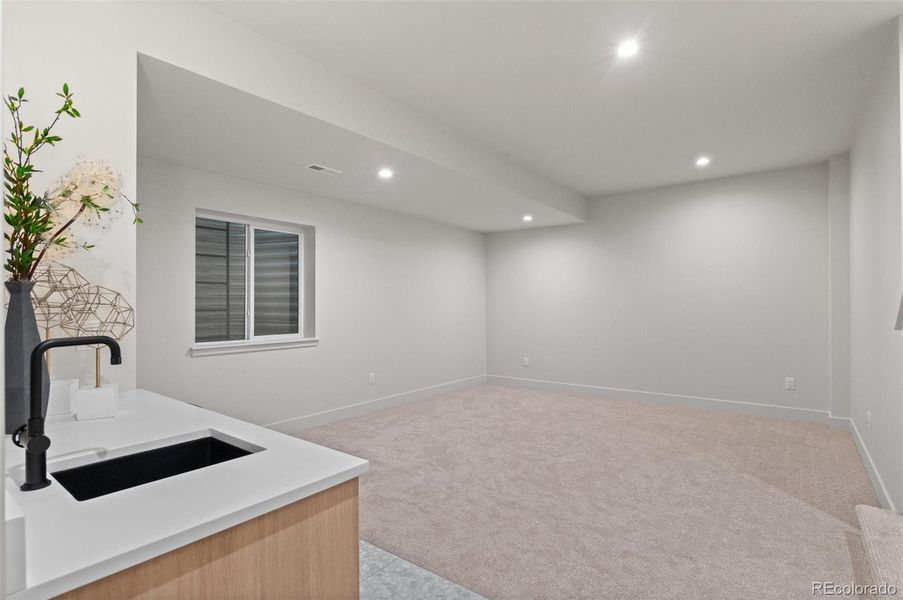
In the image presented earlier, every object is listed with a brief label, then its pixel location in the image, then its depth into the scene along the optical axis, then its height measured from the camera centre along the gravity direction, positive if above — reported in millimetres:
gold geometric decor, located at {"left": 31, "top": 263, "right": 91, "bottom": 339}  1631 +32
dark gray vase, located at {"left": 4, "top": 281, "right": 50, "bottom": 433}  1237 -124
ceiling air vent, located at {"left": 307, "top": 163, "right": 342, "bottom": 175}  3684 +1034
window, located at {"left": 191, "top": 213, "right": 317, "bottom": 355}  4043 +152
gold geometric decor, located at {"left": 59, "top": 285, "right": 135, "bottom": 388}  1707 -50
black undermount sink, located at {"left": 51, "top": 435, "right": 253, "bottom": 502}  1248 -470
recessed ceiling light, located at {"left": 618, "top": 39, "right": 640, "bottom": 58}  2496 +1337
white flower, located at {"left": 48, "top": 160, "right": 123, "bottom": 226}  1508 +350
